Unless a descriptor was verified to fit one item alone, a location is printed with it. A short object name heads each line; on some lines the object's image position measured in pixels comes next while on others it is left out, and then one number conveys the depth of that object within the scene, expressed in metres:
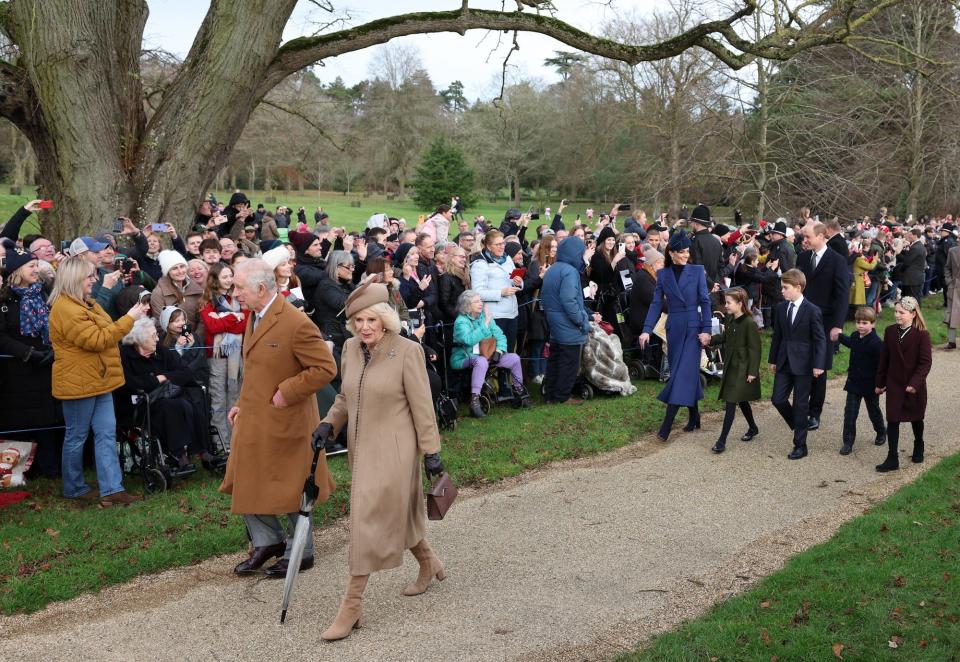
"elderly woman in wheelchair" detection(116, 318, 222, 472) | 7.88
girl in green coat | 9.56
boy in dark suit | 9.42
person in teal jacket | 10.70
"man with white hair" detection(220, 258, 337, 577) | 5.96
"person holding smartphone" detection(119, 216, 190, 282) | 10.34
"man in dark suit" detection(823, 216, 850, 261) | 13.63
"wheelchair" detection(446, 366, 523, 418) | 11.12
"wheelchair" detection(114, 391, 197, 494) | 7.92
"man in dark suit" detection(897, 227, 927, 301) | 18.86
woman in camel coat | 5.40
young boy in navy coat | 9.52
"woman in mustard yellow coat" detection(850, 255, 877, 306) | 17.58
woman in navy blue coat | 9.88
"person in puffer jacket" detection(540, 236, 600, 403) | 11.35
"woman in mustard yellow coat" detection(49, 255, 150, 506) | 7.28
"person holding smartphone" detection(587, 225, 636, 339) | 13.41
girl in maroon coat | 8.91
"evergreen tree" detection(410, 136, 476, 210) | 44.50
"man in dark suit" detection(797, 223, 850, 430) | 10.99
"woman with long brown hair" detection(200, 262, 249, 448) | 8.49
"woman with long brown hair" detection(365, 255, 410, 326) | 8.43
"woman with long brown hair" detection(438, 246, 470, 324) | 10.98
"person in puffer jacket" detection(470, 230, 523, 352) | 11.47
